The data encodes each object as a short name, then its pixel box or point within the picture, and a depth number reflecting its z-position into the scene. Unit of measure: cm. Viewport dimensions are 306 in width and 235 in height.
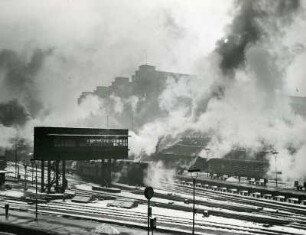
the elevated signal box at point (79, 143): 4422
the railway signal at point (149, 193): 2184
